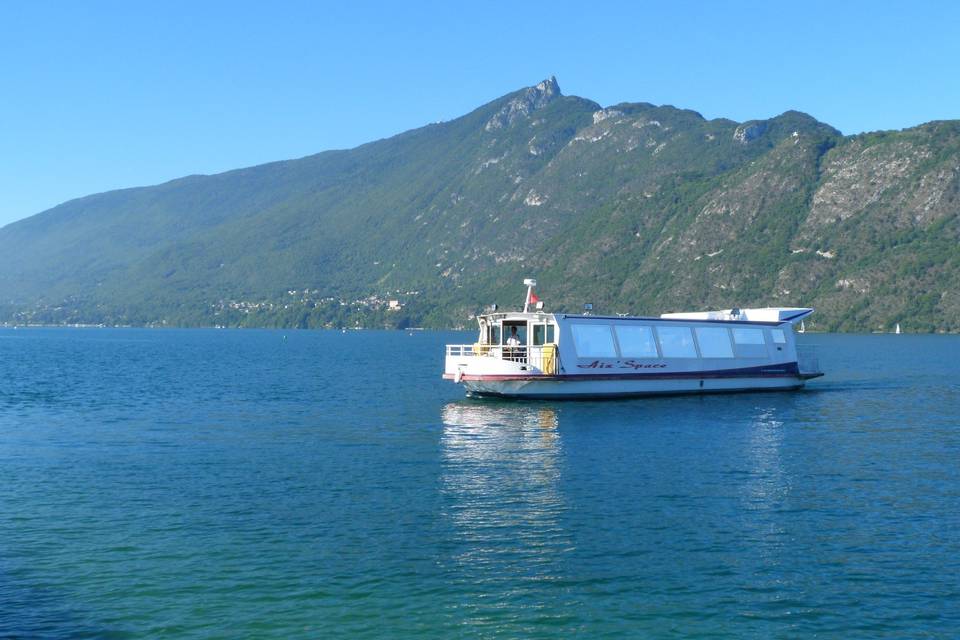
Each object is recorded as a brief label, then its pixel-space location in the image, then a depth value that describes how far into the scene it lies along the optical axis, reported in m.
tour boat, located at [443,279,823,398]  55.78
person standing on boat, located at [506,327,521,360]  56.64
